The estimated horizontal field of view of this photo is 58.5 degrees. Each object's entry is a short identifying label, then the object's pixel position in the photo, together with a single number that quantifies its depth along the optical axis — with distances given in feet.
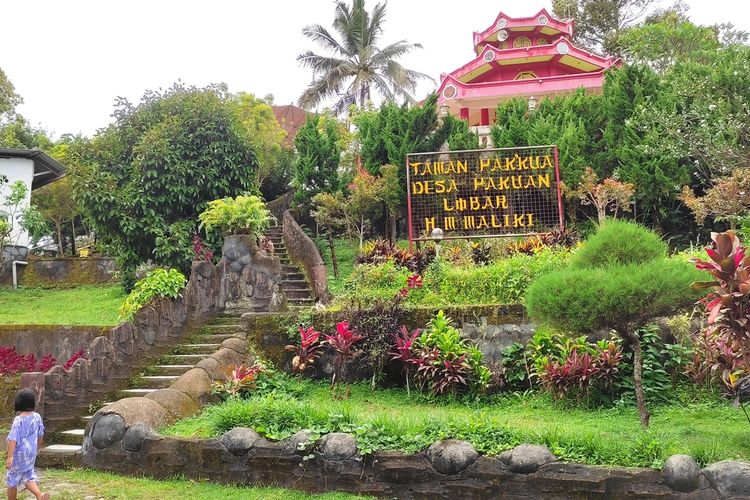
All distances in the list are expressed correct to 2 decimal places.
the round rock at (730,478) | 16.80
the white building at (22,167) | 62.90
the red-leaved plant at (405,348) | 28.94
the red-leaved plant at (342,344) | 29.45
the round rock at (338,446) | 20.35
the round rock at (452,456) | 19.15
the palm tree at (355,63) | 99.30
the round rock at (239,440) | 21.44
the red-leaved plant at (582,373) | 25.84
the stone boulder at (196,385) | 26.86
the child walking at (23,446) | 18.98
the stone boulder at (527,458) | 18.52
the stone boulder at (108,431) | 23.29
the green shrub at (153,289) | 33.71
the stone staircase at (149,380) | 24.86
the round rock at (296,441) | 20.89
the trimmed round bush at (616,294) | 19.53
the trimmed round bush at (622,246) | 21.36
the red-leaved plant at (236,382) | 28.09
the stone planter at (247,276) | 37.70
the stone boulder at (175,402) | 25.32
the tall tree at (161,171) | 49.42
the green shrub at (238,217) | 38.78
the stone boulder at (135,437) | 22.84
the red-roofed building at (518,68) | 80.79
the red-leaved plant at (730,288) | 17.56
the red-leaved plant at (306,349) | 30.50
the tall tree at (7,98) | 86.84
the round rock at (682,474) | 17.13
